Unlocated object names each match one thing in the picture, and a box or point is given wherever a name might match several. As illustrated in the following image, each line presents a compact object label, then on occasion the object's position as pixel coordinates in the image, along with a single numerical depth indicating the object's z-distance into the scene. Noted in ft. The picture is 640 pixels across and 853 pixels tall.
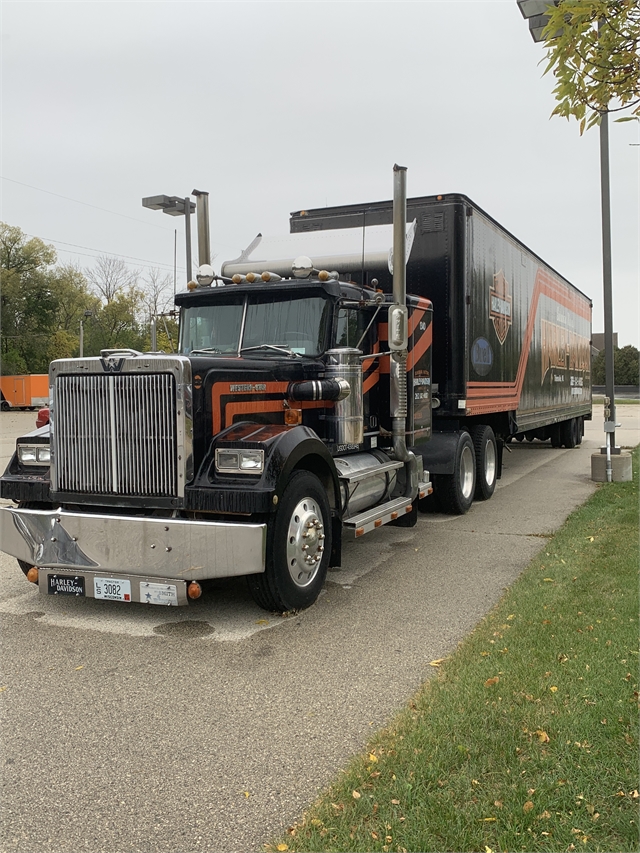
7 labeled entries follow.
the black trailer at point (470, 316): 30.86
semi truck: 17.39
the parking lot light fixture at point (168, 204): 41.09
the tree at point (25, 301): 180.04
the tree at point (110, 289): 188.70
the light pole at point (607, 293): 40.56
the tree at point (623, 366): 240.12
